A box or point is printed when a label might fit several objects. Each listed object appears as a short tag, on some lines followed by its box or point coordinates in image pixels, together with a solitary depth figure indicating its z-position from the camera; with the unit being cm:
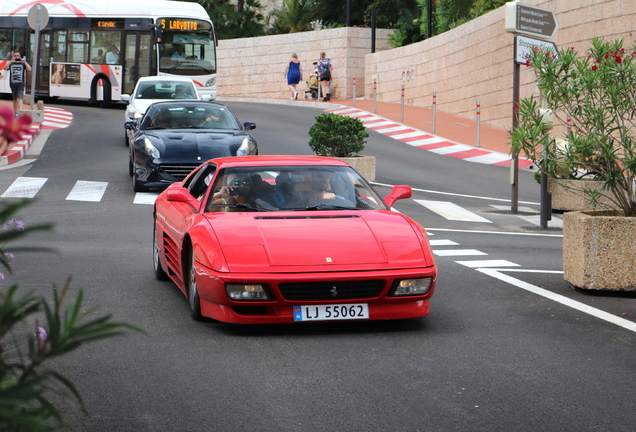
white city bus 3319
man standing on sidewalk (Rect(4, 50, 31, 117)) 2580
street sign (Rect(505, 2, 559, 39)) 1558
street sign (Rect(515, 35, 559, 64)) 1575
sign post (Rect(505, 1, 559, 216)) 1559
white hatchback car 2286
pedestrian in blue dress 4416
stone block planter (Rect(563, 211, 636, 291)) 872
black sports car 1586
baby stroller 4569
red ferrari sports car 678
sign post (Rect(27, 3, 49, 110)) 2361
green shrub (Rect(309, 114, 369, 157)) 1888
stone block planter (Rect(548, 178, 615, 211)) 1630
